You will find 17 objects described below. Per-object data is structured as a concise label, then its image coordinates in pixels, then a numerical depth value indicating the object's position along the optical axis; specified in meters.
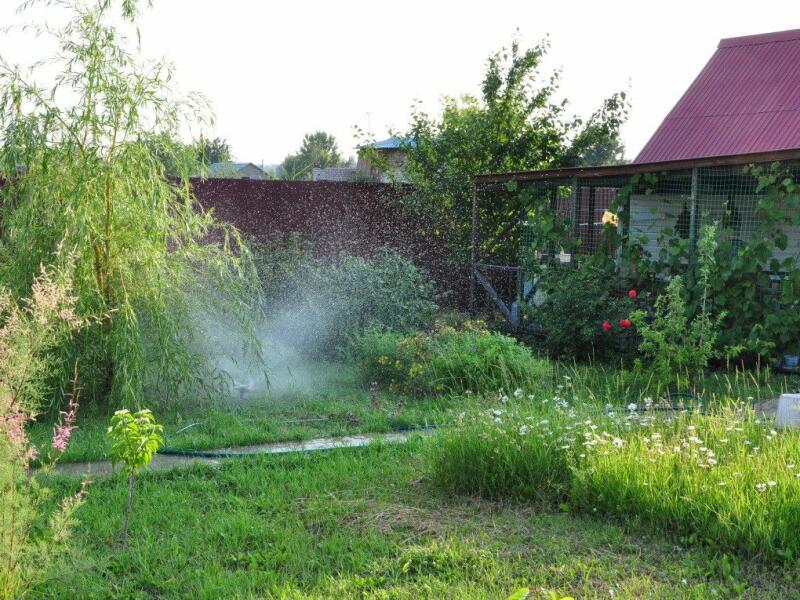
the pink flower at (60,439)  3.34
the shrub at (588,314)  9.77
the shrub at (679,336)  8.02
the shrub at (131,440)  4.01
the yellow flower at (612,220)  10.55
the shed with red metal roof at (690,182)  9.70
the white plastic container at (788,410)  5.91
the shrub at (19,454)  3.29
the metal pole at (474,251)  12.34
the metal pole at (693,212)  9.61
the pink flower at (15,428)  3.24
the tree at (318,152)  55.56
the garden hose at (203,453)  5.84
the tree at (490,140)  13.25
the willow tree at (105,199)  6.41
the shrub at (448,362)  7.70
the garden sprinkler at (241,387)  7.78
